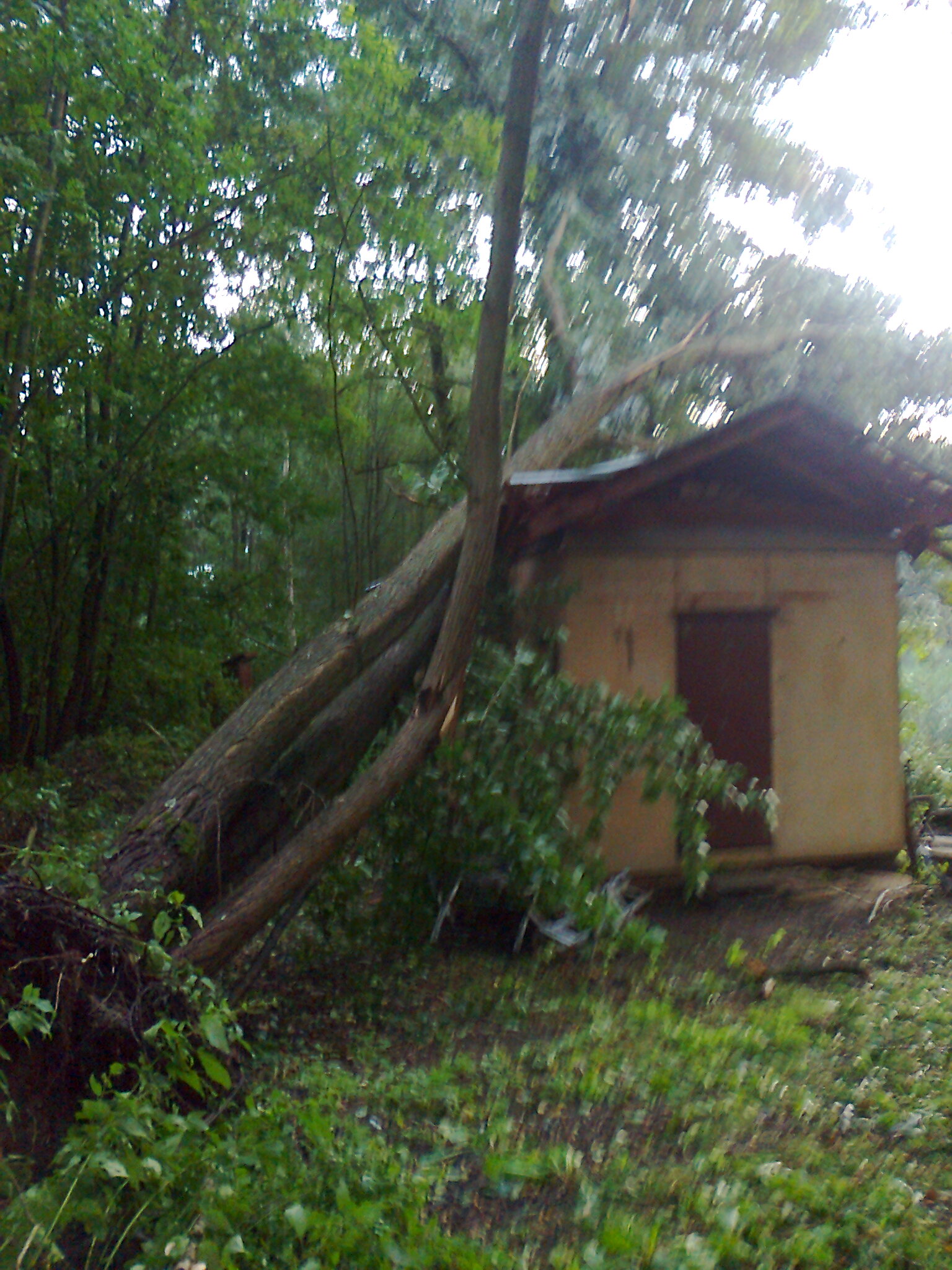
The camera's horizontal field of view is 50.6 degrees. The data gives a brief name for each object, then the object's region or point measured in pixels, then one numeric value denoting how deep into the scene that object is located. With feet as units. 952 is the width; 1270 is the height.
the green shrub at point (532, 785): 20.44
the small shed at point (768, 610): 25.32
